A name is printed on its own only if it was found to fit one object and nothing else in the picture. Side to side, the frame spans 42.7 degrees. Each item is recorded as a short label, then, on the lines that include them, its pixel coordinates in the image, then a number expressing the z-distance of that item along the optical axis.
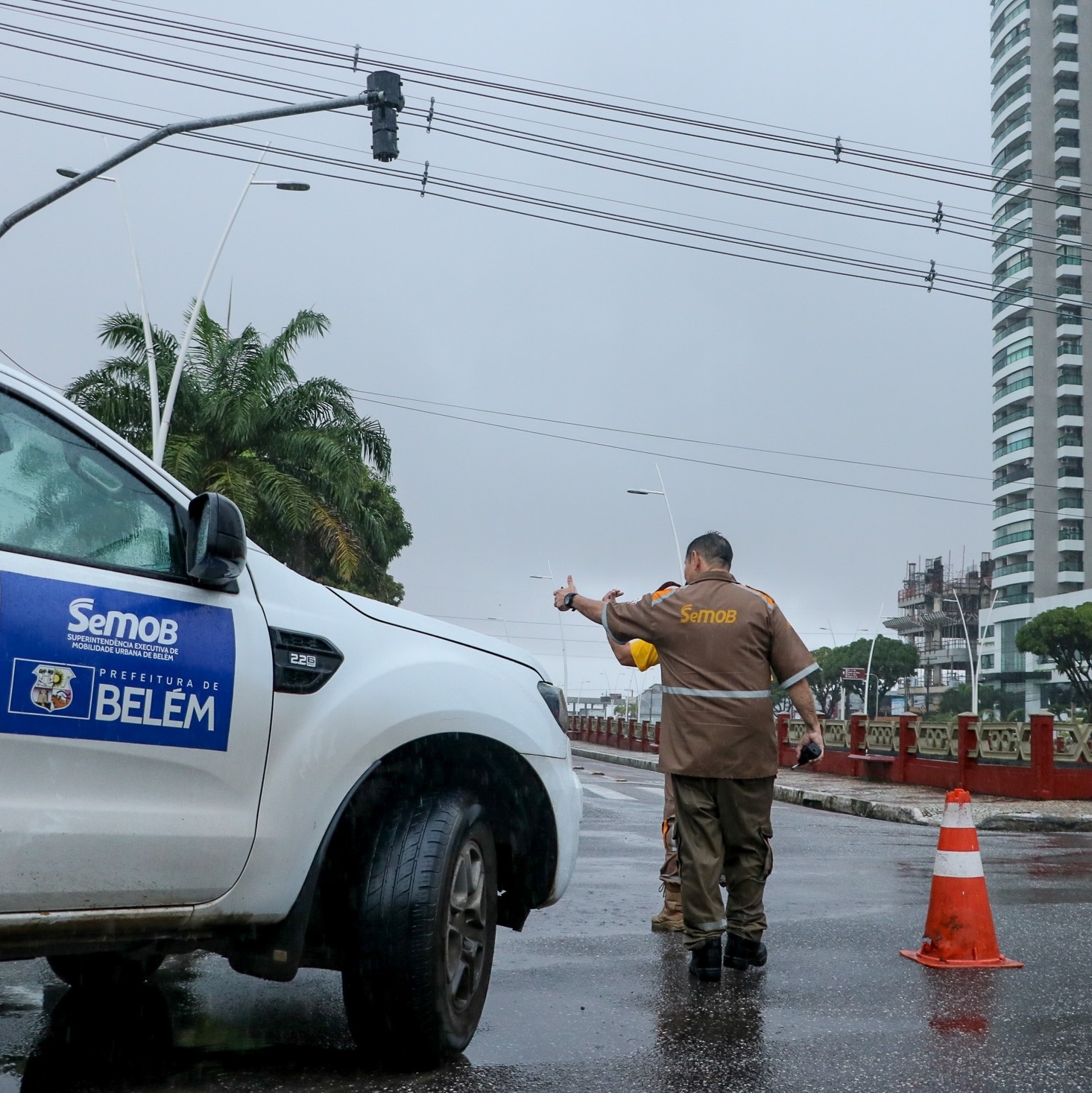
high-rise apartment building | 100.69
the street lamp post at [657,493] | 39.48
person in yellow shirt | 6.63
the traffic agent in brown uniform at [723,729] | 5.64
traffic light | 13.53
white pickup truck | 3.24
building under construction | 139.38
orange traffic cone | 5.79
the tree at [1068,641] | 83.19
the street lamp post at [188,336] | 20.78
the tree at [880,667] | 130.75
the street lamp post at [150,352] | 21.55
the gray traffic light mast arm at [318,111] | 13.55
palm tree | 26.67
